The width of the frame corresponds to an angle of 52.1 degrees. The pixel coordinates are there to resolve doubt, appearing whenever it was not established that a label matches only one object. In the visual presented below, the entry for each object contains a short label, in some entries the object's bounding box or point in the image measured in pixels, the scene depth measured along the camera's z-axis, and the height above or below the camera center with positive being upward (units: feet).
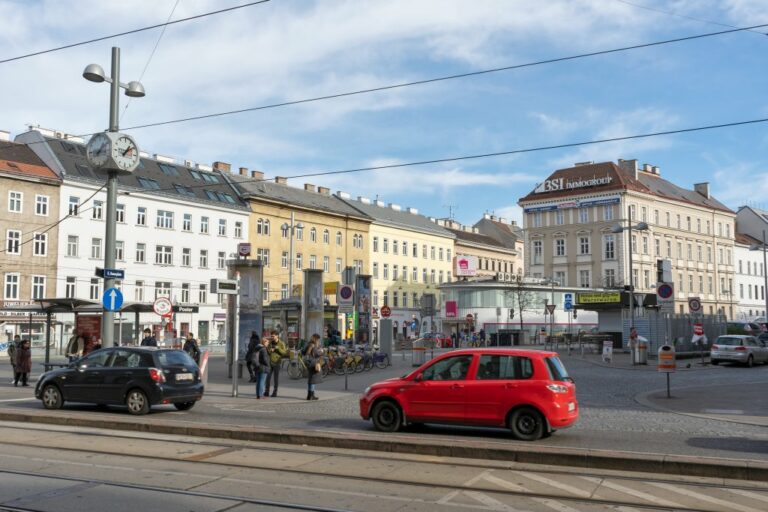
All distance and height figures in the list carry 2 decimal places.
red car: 42.65 -4.29
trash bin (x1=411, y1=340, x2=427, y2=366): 108.53 -5.65
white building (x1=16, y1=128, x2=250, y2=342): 186.39 +22.82
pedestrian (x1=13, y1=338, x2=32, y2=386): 84.24 -4.71
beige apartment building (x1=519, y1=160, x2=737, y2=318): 289.74 +32.77
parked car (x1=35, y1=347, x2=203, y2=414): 55.93 -4.50
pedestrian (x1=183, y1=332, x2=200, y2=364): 92.38 -3.47
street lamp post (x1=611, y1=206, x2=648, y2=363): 126.05 +10.06
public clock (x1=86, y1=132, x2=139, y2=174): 66.59 +14.28
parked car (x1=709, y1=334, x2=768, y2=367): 115.96 -5.15
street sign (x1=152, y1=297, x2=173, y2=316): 91.71 +1.37
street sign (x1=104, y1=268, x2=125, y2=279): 66.49 +3.88
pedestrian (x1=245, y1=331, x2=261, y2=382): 69.22 -3.91
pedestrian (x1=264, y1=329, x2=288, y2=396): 67.82 -3.22
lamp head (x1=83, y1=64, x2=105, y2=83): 62.49 +19.54
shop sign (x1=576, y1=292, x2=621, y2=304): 160.70 +3.92
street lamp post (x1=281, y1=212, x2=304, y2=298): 194.08 +17.71
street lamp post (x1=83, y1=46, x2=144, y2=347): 66.49 +12.36
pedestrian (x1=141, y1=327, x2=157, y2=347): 90.38 -2.48
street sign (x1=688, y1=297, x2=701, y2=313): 118.11 +1.84
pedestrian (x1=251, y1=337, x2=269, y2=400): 67.41 -3.95
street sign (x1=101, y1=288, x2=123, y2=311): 67.41 +1.69
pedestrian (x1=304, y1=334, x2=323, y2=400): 65.67 -3.83
